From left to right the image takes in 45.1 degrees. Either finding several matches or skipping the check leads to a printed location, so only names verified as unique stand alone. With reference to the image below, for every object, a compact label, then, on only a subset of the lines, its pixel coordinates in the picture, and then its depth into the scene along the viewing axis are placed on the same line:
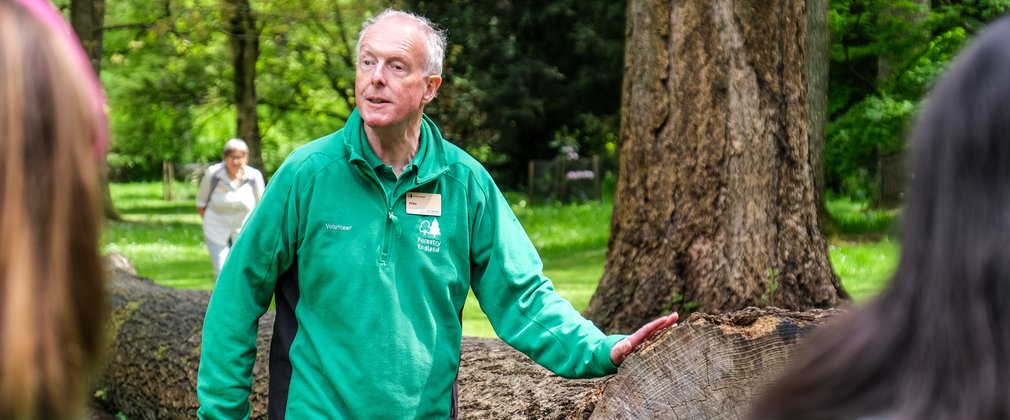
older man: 3.64
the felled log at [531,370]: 4.18
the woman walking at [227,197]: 11.99
